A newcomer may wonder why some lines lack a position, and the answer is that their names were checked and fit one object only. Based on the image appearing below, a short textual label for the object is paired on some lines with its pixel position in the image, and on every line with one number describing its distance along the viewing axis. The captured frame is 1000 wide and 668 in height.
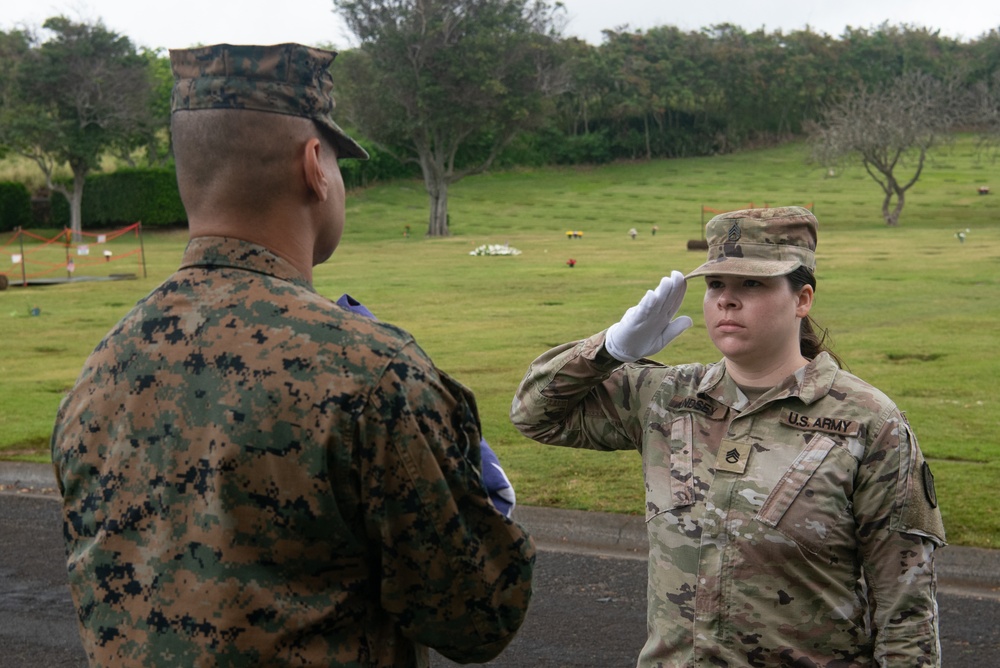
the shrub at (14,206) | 49.31
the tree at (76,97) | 46.56
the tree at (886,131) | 43.41
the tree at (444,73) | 46.88
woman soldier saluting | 2.65
